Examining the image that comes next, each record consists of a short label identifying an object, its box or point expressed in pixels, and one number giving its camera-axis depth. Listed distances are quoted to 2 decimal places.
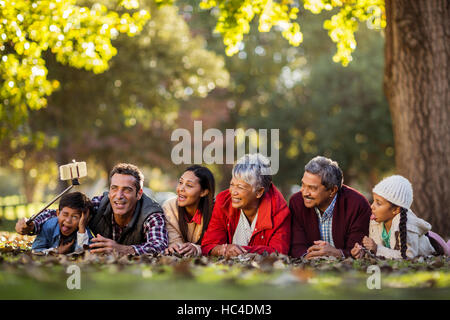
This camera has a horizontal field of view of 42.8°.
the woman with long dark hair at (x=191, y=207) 6.95
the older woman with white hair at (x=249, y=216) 6.56
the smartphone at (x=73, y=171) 7.06
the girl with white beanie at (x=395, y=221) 6.41
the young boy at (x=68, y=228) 6.82
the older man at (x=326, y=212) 6.61
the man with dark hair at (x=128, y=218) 6.68
